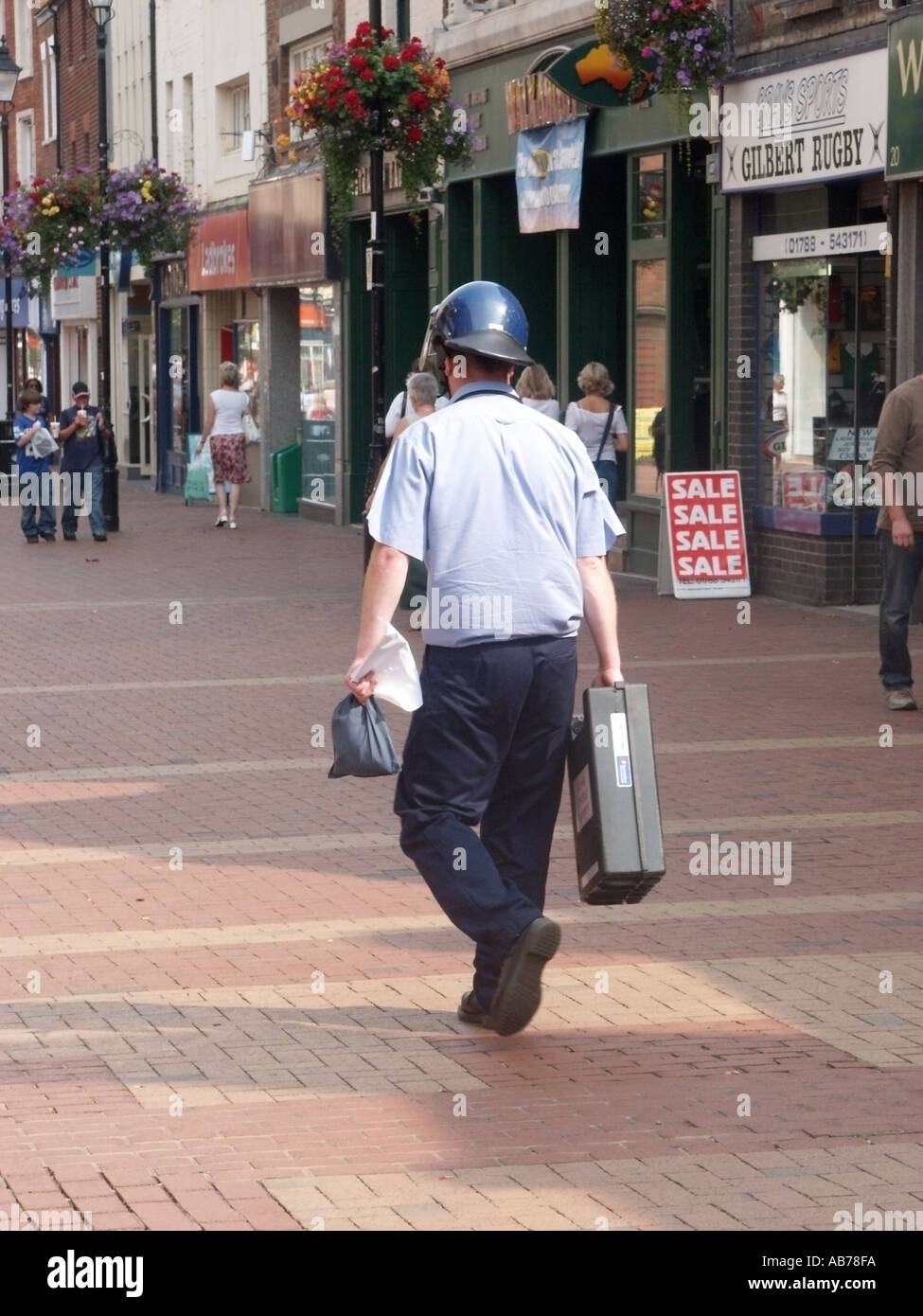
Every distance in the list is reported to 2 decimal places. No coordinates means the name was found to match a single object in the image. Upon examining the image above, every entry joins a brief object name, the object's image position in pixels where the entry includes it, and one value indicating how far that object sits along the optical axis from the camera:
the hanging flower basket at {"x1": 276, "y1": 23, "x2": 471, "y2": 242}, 21.25
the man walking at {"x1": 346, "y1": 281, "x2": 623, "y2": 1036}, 6.03
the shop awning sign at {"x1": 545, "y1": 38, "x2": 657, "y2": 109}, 19.75
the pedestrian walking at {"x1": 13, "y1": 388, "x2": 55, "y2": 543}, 26.23
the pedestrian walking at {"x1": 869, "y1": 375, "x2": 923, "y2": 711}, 12.02
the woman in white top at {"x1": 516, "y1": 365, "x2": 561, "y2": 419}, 18.02
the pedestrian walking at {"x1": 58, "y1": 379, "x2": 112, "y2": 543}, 26.19
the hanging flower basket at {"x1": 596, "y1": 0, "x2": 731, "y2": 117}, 18.16
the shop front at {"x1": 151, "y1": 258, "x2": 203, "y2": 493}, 38.34
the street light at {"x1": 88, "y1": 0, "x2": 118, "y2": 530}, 27.56
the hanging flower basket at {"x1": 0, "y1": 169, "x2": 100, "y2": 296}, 31.83
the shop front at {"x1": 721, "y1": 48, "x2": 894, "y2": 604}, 17.05
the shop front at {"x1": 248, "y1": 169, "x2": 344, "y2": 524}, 30.12
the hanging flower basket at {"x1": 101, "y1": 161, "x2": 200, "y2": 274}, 32.47
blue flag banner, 21.55
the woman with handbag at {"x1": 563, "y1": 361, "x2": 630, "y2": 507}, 19.53
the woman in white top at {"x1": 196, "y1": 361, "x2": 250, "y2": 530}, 29.11
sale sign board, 18.31
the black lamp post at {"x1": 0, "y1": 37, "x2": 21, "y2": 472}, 34.94
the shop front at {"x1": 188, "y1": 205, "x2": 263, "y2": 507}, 34.34
